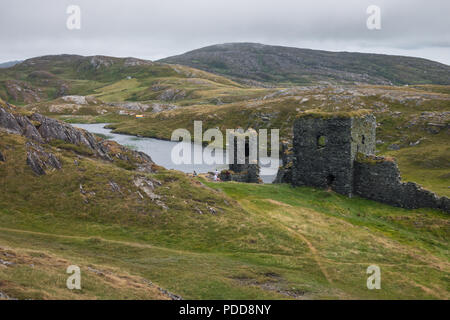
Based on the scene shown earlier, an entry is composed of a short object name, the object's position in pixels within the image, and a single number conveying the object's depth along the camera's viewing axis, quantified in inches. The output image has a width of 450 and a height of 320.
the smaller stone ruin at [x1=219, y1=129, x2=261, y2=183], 2030.0
